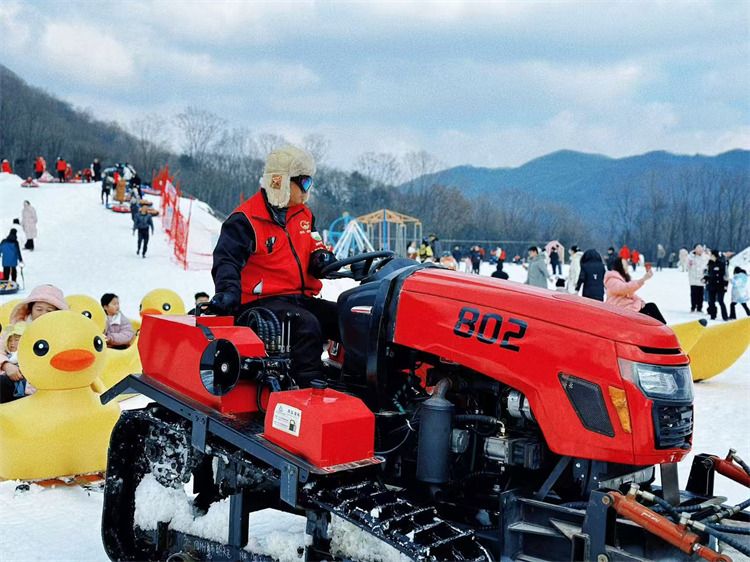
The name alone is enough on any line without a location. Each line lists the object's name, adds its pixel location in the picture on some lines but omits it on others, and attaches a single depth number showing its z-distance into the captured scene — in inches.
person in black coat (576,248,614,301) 522.9
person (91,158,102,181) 1973.7
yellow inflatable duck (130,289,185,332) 371.6
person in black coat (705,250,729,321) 700.0
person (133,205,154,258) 983.6
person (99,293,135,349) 335.9
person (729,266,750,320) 691.4
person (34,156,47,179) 1846.3
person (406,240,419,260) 851.4
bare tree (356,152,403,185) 2797.7
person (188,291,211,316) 394.3
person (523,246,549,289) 635.5
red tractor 110.4
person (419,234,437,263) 877.8
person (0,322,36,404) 231.1
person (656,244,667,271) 1594.6
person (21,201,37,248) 1002.3
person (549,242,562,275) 1290.6
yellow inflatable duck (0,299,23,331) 307.0
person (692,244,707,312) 733.9
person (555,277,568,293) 539.5
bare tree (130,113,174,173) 3326.8
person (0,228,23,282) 730.2
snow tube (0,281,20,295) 719.7
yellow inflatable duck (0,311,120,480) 207.0
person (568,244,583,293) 781.3
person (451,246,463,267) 1508.2
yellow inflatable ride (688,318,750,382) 386.6
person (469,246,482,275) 1311.5
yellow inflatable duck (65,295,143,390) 301.6
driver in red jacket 147.8
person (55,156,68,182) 1929.9
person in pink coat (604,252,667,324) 393.4
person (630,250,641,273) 1590.1
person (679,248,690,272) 1488.1
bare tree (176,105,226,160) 3220.2
